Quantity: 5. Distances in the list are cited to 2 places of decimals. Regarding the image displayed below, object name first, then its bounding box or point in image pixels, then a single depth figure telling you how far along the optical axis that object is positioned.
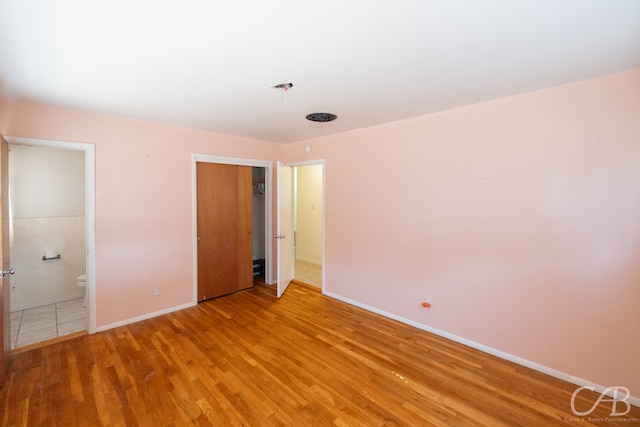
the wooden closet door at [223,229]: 3.90
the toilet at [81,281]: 3.59
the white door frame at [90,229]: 2.94
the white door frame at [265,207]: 3.70
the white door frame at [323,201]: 4.10
